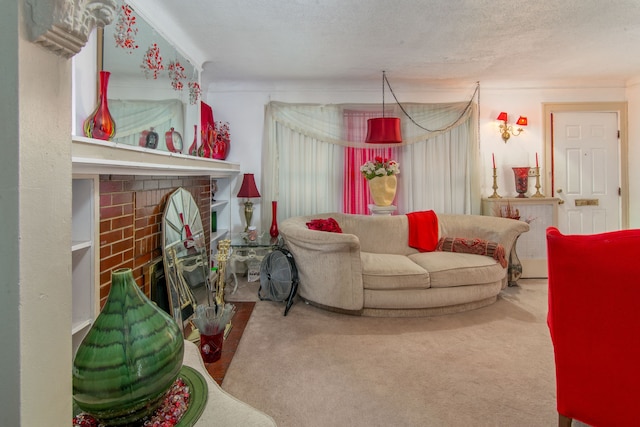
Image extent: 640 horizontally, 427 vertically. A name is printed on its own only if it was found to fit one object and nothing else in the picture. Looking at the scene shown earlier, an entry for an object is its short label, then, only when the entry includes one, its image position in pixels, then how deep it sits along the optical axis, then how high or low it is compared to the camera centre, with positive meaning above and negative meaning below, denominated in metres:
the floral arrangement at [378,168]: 3.84 +0.47
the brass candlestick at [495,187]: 4.11 +0.27
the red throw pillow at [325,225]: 3.32 -0.14
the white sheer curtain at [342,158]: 4.14 +0.63
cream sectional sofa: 2.84 -0.57
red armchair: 1.15 -0.40
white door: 4.21 +0.48
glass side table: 3.46 -0.41
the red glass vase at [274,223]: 3.89 -0.14
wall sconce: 4.15 +1.00
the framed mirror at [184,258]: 2.38 -0.35
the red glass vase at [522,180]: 4.05 +0.35
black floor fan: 3.12 -0.62
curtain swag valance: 4.13 +1.12
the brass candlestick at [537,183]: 4.07 +0.31
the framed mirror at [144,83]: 1.83 +0.81
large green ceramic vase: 0.76 -0.34
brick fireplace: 1.79 -0.06
